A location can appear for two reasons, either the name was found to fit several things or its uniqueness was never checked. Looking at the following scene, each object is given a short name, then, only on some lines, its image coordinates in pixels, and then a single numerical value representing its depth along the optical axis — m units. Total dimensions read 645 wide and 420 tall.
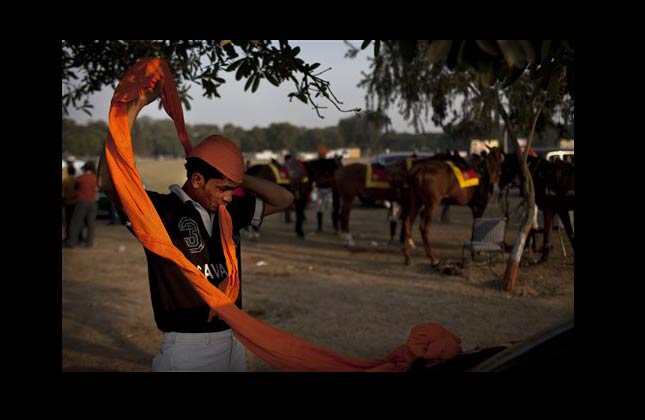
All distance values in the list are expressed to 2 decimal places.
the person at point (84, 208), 13.38
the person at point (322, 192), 16.41
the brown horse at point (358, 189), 13.97
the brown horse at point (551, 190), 10.59
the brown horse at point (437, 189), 11.50
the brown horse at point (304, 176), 14.72
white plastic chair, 10.14
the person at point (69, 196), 13.74
